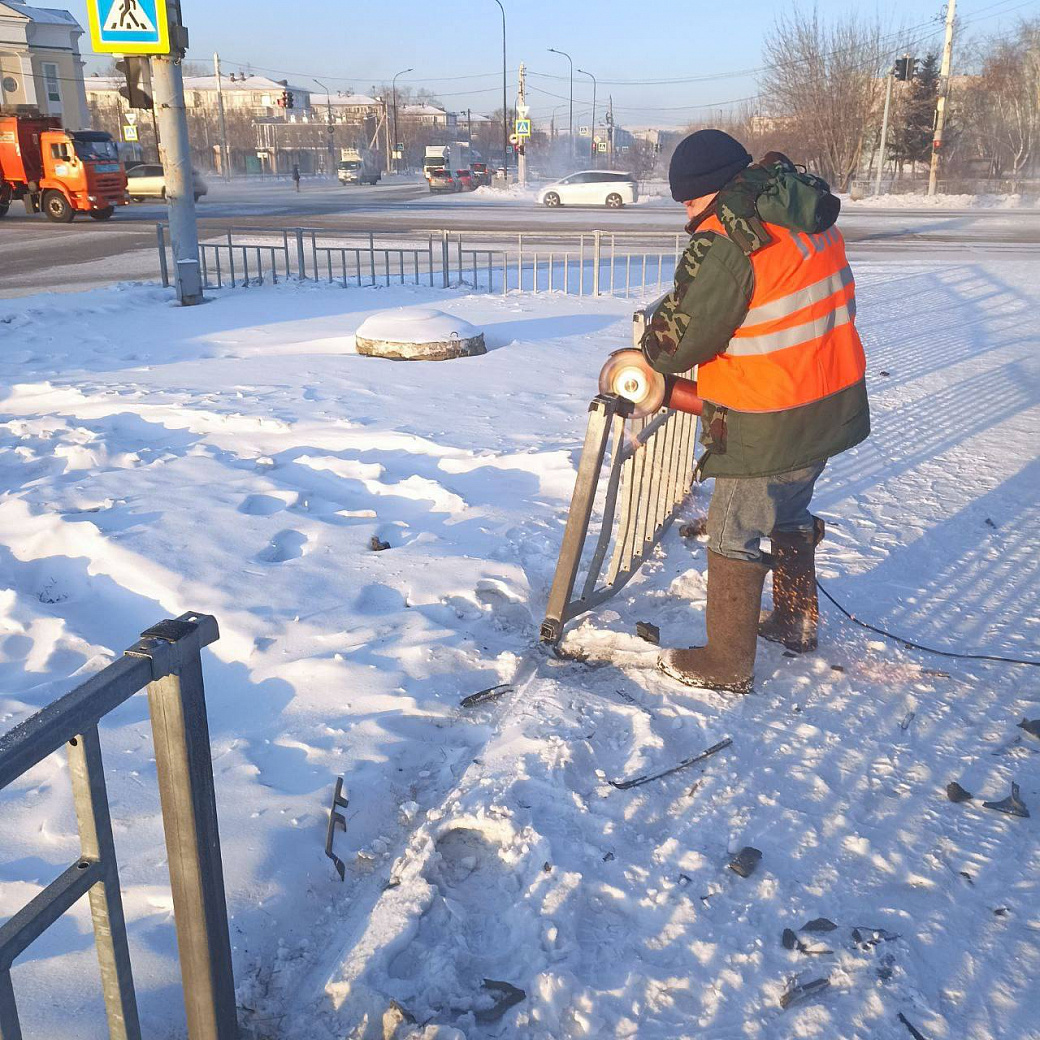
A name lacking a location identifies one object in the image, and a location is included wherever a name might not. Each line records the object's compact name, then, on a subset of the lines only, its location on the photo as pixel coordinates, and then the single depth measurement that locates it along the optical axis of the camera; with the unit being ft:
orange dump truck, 88.94
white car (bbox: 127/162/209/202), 124.77
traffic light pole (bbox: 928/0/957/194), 123.34
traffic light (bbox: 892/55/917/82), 113.70
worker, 9.60
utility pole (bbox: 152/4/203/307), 38.52
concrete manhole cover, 30.17
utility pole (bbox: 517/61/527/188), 164.86
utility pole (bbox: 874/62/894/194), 133.87
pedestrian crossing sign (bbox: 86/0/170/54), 36.19
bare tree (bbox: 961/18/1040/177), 169.07
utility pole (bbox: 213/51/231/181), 246.12
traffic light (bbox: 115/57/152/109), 37.70
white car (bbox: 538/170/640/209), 122.83
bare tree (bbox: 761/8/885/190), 149.89
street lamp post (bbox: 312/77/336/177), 292.18
